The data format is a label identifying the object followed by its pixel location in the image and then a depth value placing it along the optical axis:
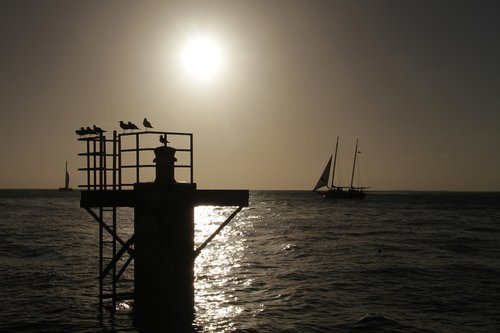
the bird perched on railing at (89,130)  16.66
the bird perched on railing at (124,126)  15.70
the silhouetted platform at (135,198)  13.61
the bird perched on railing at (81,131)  16.78
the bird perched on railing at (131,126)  15.61
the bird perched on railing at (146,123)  15.83
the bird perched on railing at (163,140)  14.27
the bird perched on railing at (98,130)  16.52
